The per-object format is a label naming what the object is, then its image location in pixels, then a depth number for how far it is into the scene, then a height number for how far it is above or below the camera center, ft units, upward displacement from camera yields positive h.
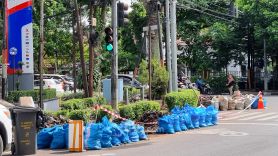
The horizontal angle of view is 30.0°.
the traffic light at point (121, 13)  60.44 +8.18
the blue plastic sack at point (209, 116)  63.38 -4.24
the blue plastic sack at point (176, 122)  56.95 -4.40
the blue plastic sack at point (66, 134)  45.96 -4.50
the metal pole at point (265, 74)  140.67 +1.82
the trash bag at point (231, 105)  87.81 -4.02
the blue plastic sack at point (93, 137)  45.57 -4.73
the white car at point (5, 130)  37.99 -3.34
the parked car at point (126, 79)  125.90 +0.94
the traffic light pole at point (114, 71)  62.13 +1.39
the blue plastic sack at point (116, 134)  47.34 -4.71
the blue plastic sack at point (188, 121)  59.15 -4.48
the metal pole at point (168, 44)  84.84 +6.28
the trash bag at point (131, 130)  49.44 -4.59
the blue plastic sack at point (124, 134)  48.42 -4.82
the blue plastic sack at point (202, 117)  62.17 -4.32
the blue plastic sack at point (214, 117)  64.37 -4.48
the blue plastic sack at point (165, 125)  55.93 -4.64
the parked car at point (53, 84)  133.49 -0.02
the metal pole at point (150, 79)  80.53 +0.54
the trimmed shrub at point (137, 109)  60.29 -3.16
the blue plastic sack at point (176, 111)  59.82 -3.34
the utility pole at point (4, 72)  70.61 +1.73
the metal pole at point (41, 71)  68.50 +1.65
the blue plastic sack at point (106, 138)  46.29 -4.90
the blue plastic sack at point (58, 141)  46.55 -5.14
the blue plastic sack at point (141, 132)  50.96 -4.89
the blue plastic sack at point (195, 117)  60.70 -4.16
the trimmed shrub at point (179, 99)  70.74 -2.36
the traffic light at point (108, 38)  59.93 +5.21
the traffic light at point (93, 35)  64.49 +5.99
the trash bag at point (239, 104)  87.80 -3.91
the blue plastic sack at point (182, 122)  58.44 -4.53
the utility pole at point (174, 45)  86.63 +6.33
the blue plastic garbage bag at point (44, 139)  47.47 -5.04
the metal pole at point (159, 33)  87.14 +8.33
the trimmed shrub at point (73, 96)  92.38 -2.24
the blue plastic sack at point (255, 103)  89.40 -3.83
